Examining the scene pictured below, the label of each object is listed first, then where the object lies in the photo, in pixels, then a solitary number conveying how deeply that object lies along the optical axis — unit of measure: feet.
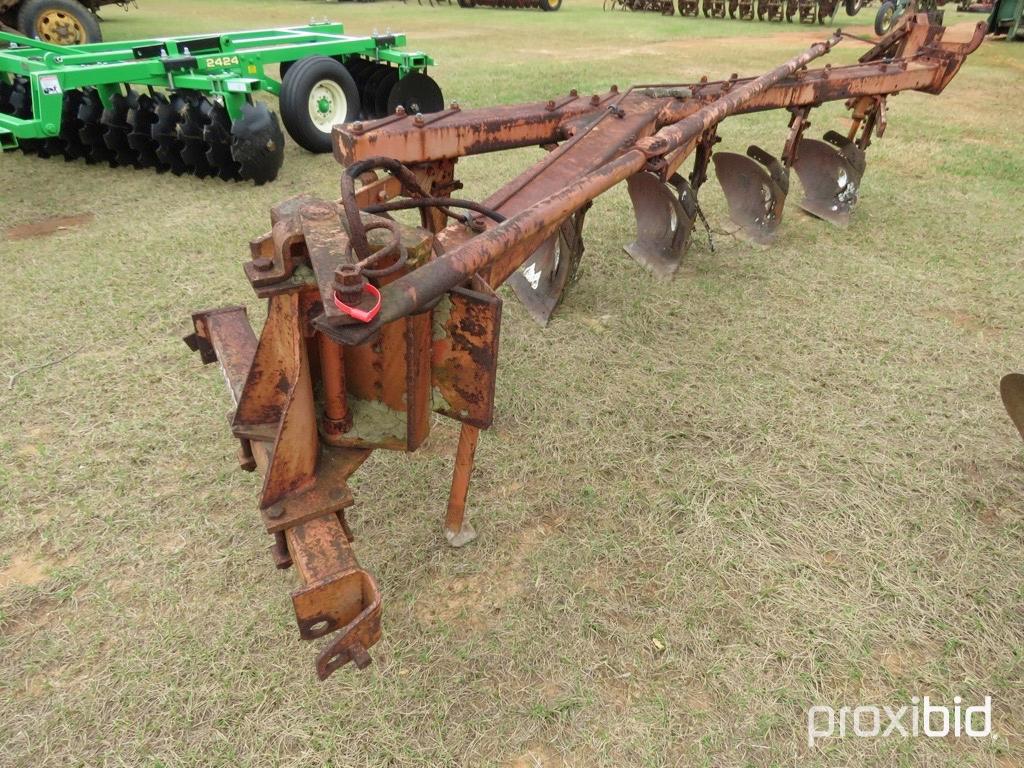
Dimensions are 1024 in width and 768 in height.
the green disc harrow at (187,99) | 17.07
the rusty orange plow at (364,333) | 4.46
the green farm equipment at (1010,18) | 45.57
